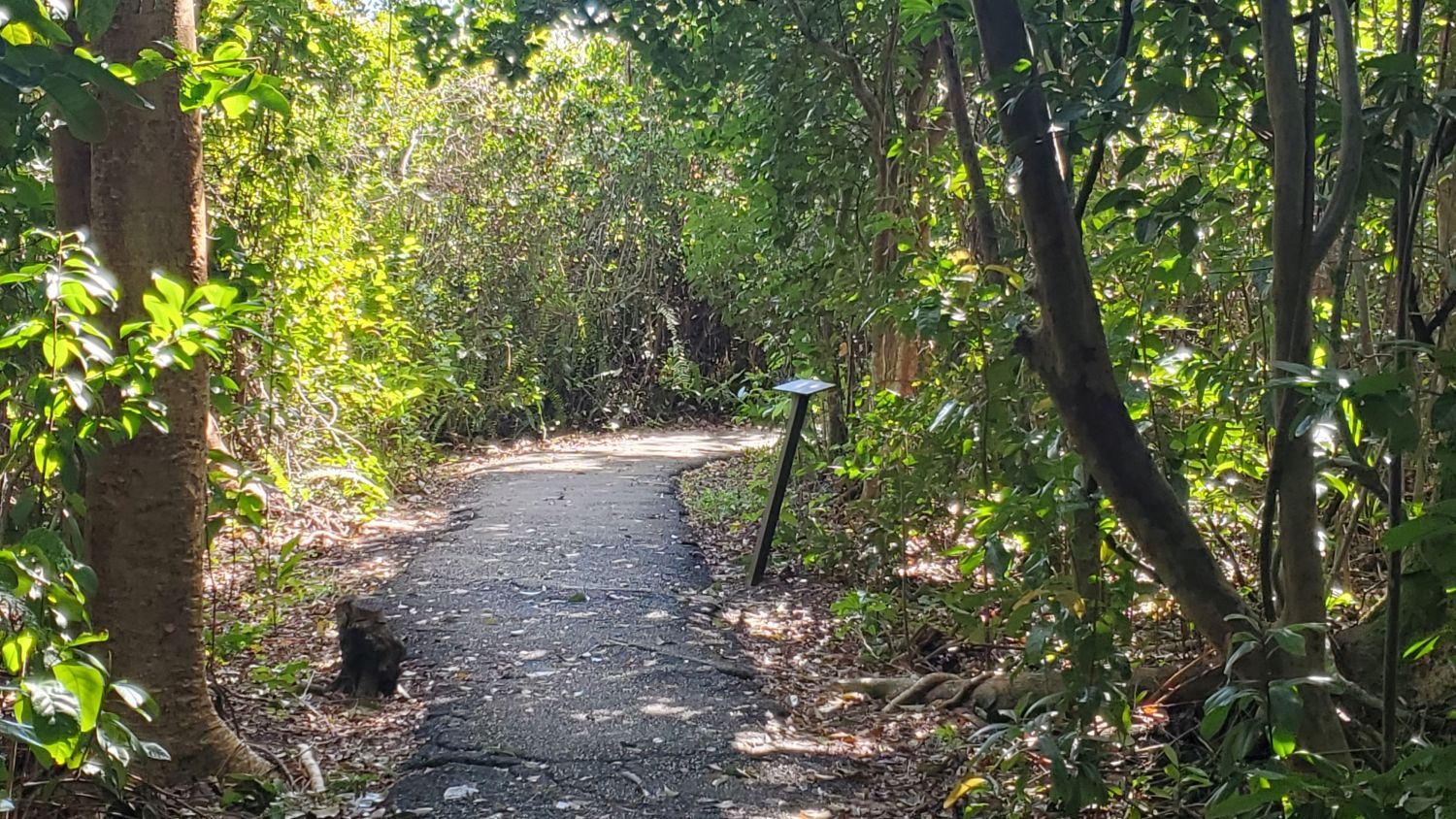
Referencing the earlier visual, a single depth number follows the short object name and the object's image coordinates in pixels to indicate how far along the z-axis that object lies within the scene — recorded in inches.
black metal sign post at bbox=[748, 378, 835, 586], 262.5
